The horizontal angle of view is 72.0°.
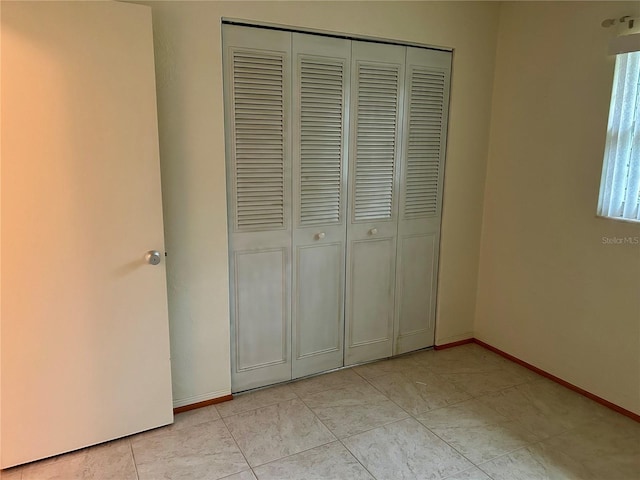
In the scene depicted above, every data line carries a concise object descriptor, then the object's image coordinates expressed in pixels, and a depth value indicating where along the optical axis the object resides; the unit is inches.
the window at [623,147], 90.2
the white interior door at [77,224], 68.3
